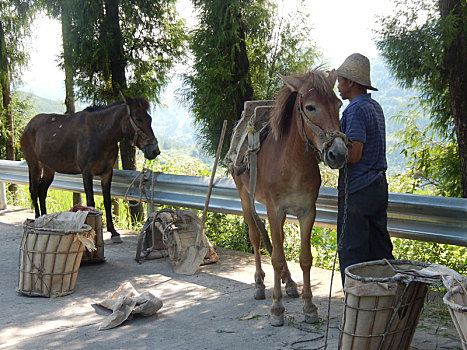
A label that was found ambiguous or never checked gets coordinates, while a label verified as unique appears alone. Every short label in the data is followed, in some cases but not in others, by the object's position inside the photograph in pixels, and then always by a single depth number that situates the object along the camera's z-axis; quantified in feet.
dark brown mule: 24.68
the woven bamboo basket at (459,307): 8.39
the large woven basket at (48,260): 17.08
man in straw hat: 13.32
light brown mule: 13.57
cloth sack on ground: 14.51
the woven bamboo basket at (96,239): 21.24
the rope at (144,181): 25.20
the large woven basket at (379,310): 10.27
